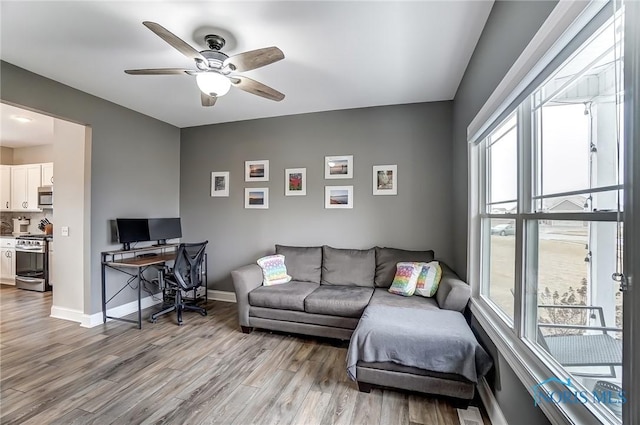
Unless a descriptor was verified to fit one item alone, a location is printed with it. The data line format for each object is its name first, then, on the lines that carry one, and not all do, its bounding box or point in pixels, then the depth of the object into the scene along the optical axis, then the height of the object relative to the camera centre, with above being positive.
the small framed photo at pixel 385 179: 3.60 +0.46
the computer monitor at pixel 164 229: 3.91 -0.26
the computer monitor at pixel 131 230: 3.46 -0.25
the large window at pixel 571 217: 0.90 -0.01
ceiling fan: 1.93 +1.13
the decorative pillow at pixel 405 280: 2.91 -0.72
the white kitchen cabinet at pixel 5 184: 5.39 +0.52
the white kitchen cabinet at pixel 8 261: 5.03 -0.93
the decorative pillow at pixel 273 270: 3.36 -0.73
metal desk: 3.25 -0.62
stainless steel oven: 4.73 -0.97
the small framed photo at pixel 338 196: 3.75 +0.23
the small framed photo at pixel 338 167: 3.76 +0.65
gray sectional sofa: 1.98 -0.89
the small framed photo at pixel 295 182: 3.94 +0.46
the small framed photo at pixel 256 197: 4.12 +0.24
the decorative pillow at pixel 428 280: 2.83 -0.69
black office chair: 3.34 -0.81
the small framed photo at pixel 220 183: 4.33 +0.47
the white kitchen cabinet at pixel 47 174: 5.13 +0.70
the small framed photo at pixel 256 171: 4.13 +0.64
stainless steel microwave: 5.06 +0.26
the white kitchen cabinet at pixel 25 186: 5.20 +0.48
